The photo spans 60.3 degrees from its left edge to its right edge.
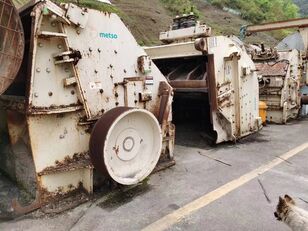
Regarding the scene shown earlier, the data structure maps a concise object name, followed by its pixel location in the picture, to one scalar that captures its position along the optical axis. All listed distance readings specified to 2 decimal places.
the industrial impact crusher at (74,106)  2.06
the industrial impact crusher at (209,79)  3.31
